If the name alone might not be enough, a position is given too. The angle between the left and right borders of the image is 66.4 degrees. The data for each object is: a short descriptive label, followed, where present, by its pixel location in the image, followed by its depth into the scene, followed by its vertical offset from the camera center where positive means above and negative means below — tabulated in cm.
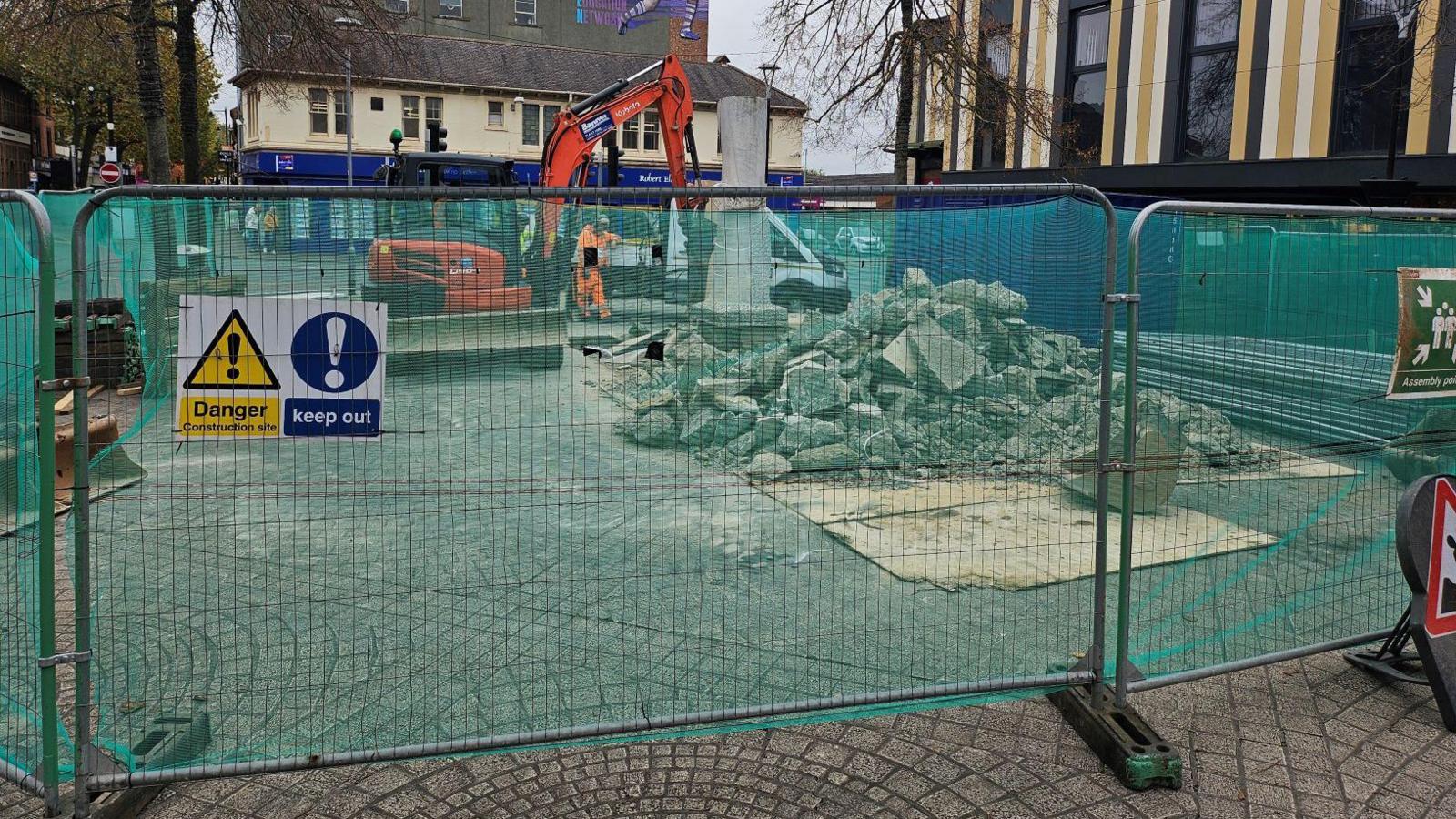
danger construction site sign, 360 -38
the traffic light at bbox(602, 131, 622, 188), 1809 +160
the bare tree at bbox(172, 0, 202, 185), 1470 +233
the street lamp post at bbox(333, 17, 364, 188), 1636 +335
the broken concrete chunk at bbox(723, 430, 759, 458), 657 -108
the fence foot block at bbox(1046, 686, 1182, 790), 390 -169
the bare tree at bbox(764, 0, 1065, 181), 1756 +328
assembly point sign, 480 -24
